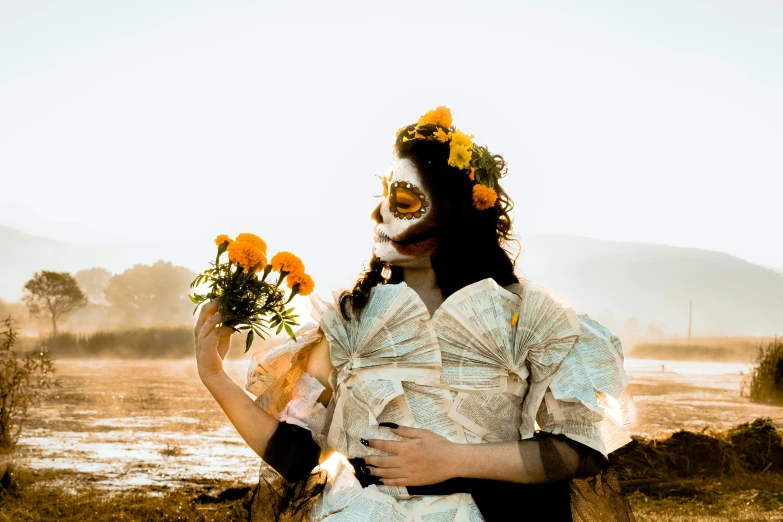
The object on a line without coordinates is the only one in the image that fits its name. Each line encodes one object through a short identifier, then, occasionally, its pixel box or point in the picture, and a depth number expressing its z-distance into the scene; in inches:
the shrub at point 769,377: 527.5
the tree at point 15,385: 259.6
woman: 84.4
